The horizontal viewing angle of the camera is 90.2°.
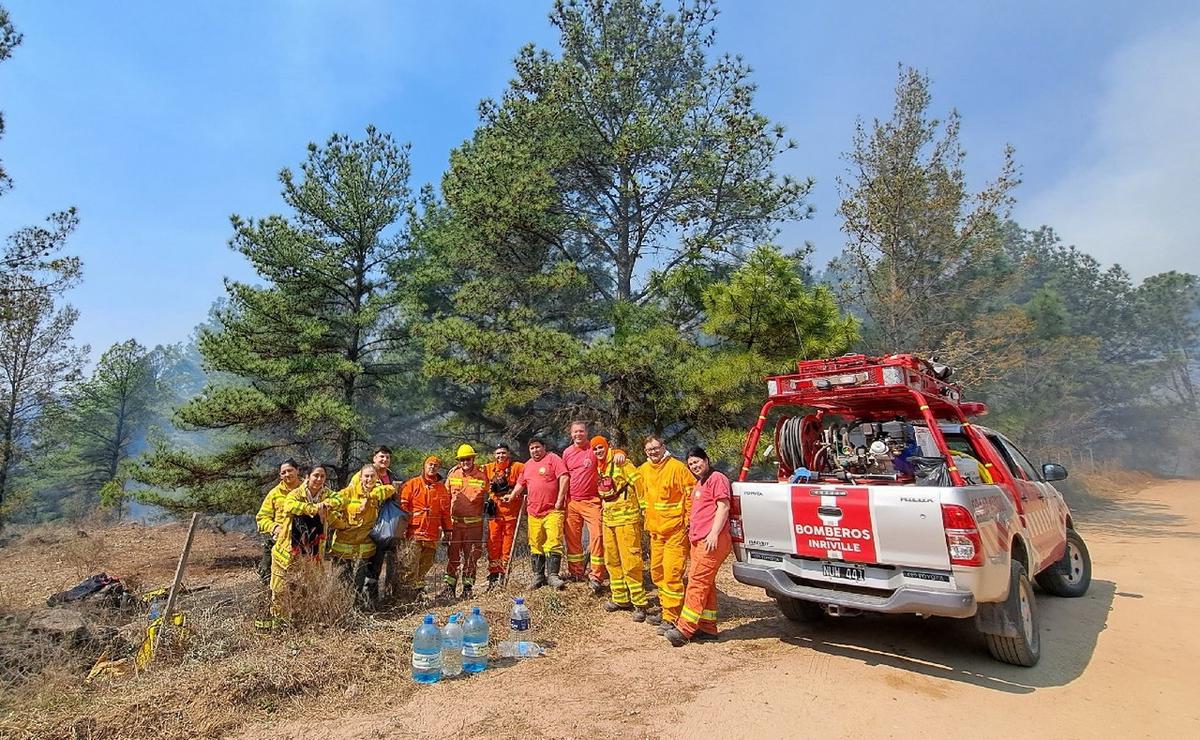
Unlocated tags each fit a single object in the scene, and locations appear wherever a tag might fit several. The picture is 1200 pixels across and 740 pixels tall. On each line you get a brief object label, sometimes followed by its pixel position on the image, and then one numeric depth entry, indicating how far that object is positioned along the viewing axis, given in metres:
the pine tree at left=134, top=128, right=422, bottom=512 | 12.51
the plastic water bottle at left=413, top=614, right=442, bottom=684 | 4.26
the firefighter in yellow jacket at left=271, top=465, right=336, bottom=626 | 5.41
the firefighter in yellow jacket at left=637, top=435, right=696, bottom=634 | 5.36
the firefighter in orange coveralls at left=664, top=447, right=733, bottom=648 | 5.04
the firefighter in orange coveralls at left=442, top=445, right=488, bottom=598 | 7.12
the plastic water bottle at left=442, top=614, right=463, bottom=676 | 4.41
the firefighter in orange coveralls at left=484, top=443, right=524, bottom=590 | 7.36
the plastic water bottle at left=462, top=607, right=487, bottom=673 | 4.52
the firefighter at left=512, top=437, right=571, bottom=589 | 6.98
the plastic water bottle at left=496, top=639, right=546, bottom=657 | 4.84
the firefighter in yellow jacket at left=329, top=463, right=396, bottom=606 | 5.92
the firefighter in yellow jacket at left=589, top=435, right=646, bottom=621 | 5.92
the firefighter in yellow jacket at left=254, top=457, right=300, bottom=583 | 5.86
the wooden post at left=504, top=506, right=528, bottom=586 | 7.03
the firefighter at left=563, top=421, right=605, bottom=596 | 6.78
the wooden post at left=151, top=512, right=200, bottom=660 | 4.45
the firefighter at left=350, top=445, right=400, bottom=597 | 6.22
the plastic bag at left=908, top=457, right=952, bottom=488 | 4.71
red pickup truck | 3.95
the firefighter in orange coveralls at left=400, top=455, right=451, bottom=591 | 6.95
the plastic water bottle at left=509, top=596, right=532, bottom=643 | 5.07
